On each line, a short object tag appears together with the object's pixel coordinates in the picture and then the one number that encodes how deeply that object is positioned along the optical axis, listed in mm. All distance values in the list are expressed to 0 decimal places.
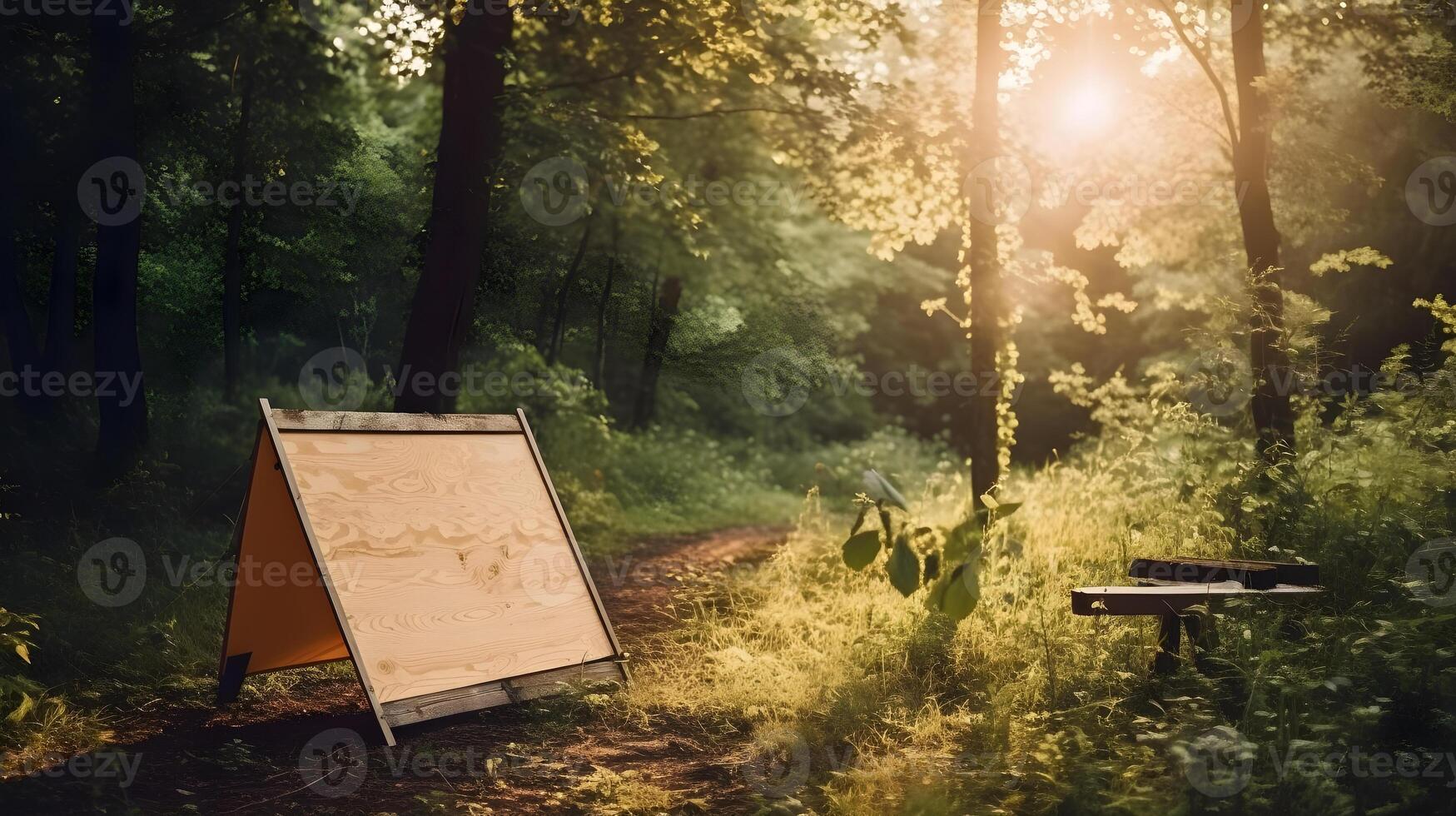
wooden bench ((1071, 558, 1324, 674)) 5867
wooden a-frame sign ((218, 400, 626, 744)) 5922
